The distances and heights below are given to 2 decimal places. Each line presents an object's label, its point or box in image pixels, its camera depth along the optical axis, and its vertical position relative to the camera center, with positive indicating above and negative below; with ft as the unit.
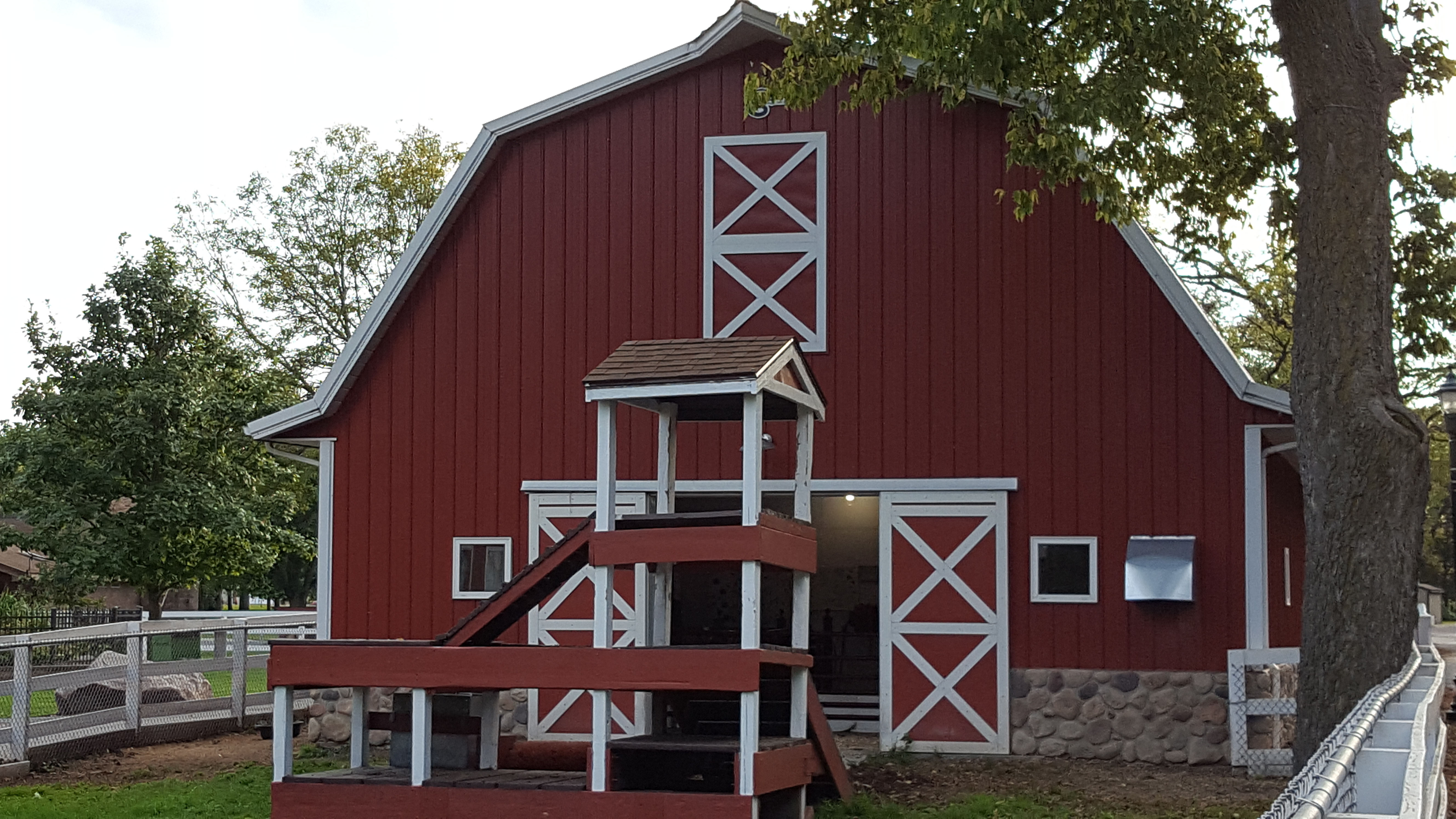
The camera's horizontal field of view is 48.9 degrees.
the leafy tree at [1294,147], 33.27 +10.63
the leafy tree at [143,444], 88.43 +5.48
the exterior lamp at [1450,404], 53.36 +5.01
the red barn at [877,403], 45.03 +4.29
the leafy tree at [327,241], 123.65 +23.53
